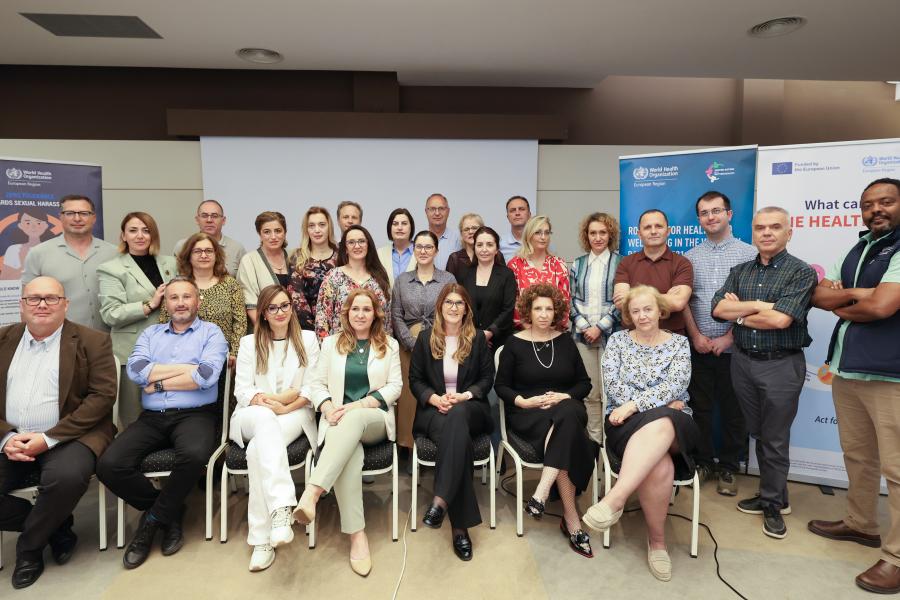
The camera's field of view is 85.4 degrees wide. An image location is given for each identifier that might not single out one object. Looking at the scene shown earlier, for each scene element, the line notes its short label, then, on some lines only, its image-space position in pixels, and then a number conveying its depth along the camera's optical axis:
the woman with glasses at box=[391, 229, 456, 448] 3.30
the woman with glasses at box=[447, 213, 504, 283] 3.82
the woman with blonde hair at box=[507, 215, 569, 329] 3.49
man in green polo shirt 2.29
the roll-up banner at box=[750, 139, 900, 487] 3.24
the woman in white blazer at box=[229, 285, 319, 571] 2.43
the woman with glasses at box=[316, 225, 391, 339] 3.21
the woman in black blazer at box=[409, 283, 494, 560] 2.55
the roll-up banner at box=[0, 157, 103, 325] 3.75
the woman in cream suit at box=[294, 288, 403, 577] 2.48
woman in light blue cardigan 3.42
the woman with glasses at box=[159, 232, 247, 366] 3.09
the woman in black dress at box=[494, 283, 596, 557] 2.62
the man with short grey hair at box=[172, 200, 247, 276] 3.77
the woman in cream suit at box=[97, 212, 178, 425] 3.09
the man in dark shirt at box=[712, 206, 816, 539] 2.65
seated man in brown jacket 2.36
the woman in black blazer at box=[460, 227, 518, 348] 3.40
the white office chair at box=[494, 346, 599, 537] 2.68
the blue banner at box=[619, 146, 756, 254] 3.57
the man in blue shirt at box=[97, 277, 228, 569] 2.51
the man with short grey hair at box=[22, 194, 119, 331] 3.22
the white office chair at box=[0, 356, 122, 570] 2.39
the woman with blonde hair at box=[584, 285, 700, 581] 2.42
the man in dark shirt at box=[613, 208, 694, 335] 3.21
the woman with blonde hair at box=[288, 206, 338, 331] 3.41
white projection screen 5.32
